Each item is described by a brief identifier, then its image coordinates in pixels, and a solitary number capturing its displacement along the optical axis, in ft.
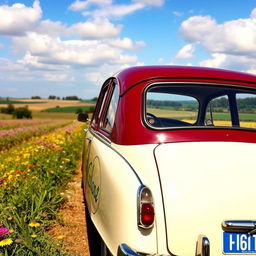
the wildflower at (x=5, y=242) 8.57
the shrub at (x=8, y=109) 238.25
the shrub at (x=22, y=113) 198.68
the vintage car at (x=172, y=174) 7.22
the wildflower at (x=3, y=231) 8.80
